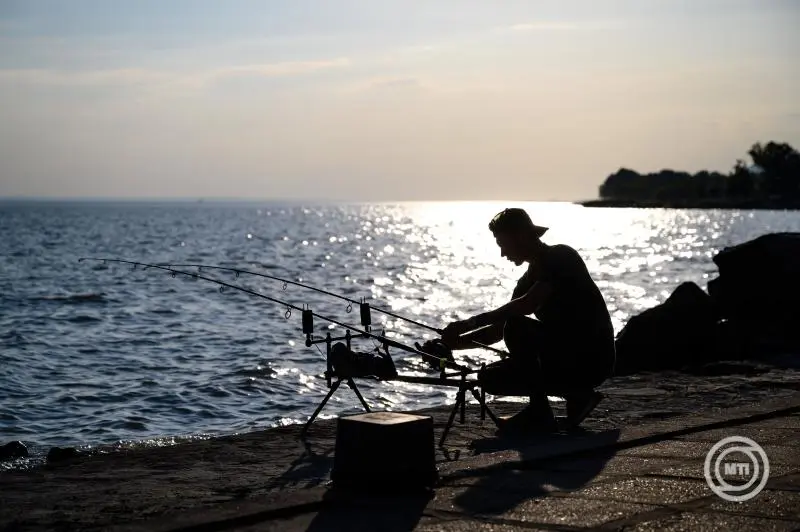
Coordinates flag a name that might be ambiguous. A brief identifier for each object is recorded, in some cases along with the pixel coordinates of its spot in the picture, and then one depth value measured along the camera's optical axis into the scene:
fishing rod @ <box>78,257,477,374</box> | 6.86
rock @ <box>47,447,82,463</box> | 8.02
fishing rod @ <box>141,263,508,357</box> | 7.05
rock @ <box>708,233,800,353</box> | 14.37
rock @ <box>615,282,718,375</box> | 13.53
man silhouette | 6.82
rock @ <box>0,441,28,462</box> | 9.01
